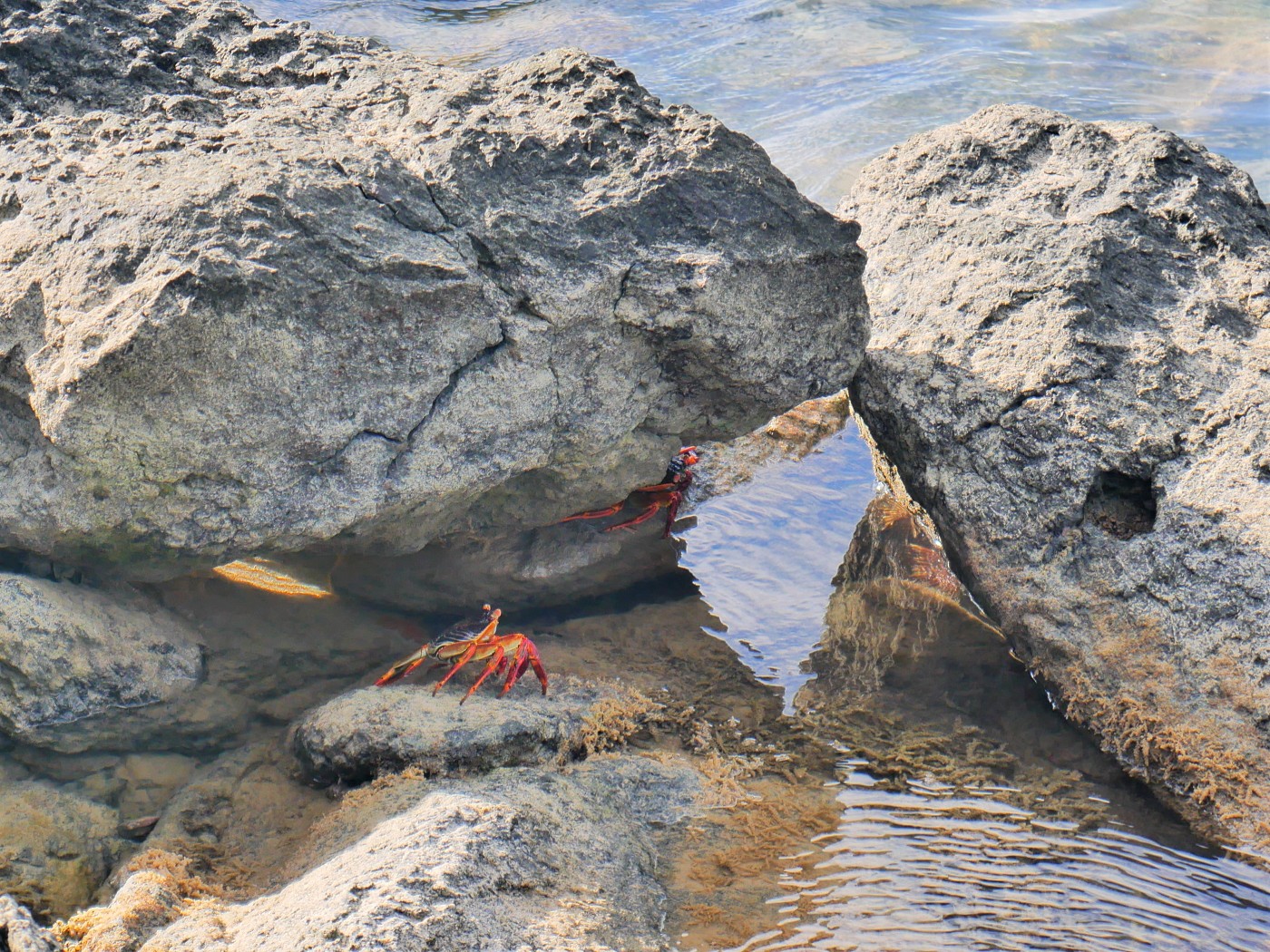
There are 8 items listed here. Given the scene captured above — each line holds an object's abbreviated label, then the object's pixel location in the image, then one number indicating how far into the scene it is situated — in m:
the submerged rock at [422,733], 7.41
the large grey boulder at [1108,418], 7.79
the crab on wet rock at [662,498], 10.62
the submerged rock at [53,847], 6.96
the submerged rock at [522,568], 9.59
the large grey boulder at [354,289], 6.99
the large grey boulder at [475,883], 5.68
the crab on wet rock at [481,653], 8.40
